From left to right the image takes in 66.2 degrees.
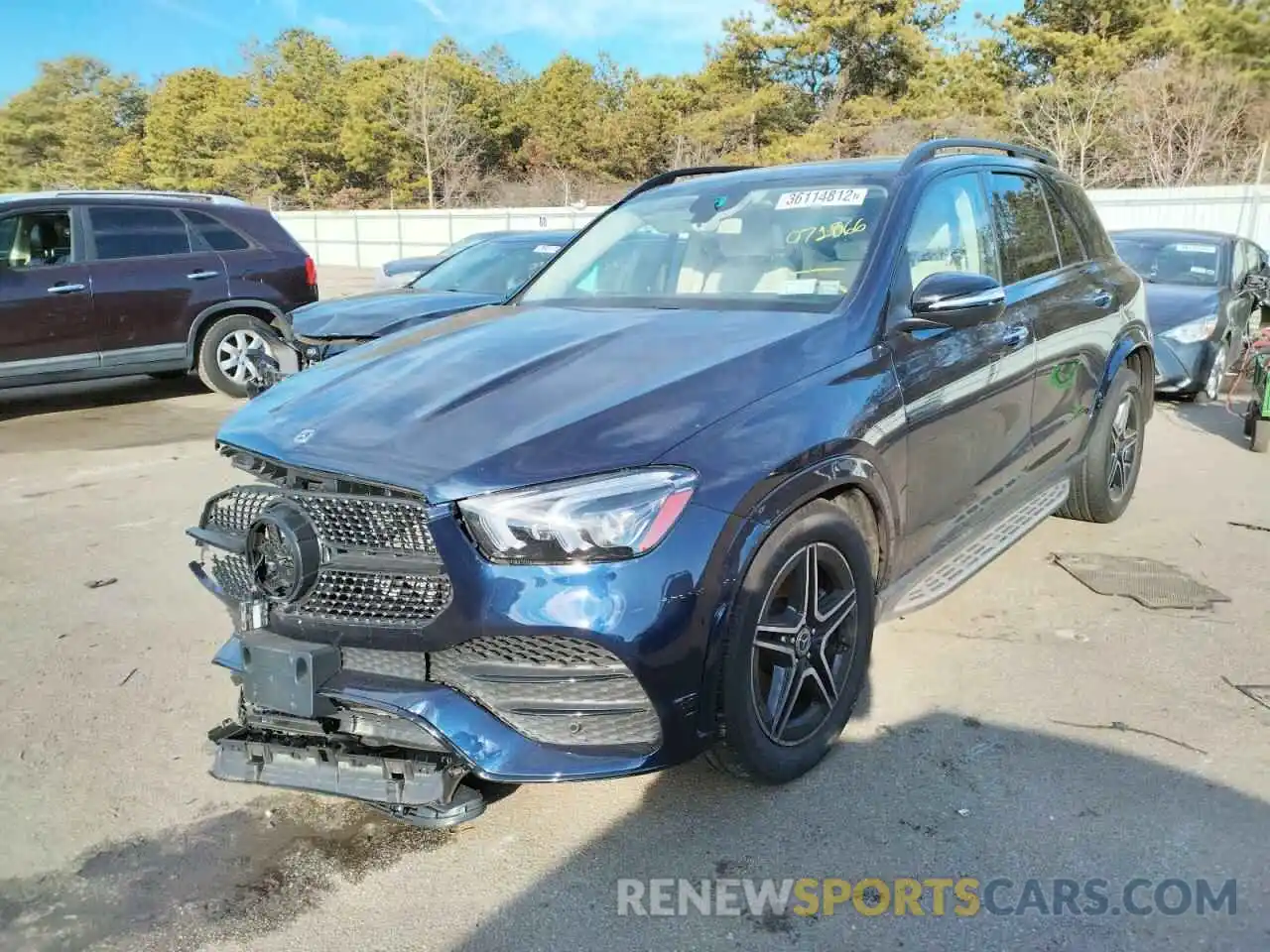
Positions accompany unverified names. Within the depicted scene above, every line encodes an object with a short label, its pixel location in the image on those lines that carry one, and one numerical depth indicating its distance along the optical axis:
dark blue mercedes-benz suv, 2.33
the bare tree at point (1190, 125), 29.27
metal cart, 6.97
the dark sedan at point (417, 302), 6.88
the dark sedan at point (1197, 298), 8.77
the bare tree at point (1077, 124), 31.33
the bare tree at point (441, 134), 51.94
